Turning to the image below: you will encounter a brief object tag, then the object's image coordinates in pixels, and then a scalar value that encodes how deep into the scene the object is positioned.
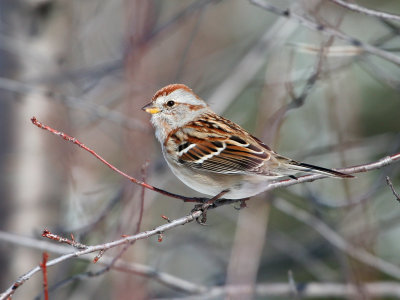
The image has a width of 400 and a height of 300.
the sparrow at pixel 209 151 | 7.29
